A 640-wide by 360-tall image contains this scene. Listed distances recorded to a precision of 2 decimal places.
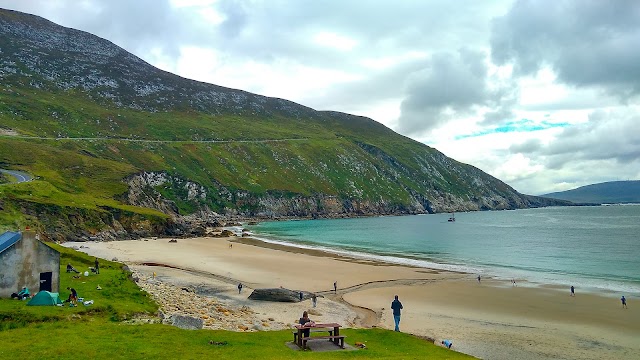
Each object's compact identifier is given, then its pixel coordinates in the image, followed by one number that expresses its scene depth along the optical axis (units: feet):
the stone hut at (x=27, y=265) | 86.07
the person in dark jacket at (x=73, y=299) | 85.44
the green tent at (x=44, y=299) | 82.14
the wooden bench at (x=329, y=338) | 70.63
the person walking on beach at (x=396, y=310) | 101.24
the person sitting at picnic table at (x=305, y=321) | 83.33
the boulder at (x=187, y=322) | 80.07
